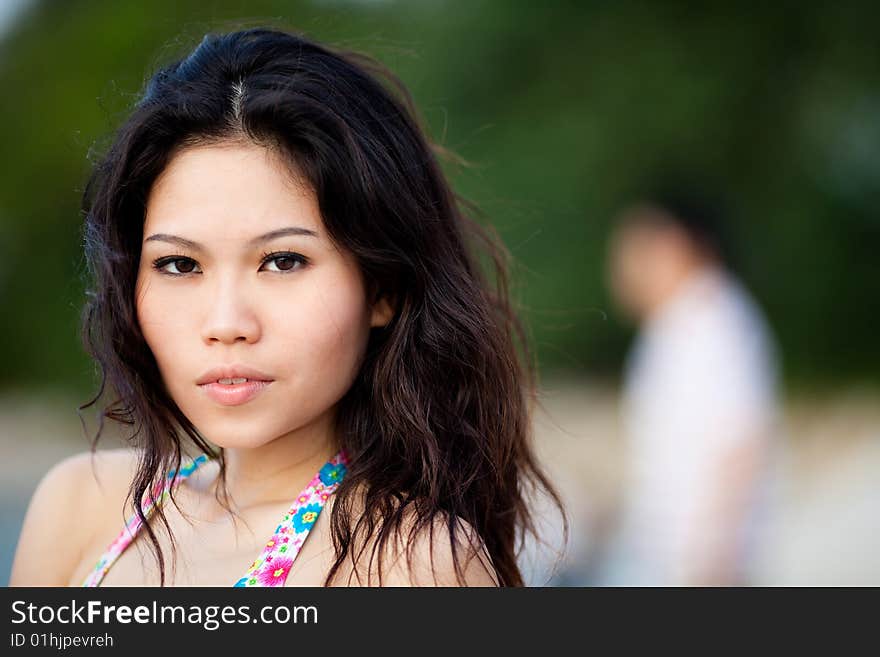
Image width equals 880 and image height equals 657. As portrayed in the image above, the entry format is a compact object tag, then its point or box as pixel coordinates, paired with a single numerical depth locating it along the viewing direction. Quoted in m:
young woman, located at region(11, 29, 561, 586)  2.07
